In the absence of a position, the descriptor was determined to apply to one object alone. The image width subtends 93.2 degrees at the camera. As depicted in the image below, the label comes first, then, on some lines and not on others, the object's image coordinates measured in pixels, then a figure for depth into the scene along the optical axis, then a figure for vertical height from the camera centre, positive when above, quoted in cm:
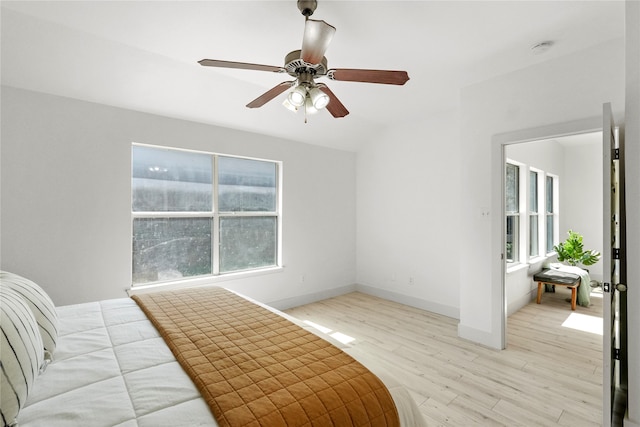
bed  99 -67
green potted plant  474 -61
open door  169 -39
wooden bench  411 -92
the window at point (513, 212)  455 +3
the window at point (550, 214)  567 +0
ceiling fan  181 +88
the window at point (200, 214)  335 -1
